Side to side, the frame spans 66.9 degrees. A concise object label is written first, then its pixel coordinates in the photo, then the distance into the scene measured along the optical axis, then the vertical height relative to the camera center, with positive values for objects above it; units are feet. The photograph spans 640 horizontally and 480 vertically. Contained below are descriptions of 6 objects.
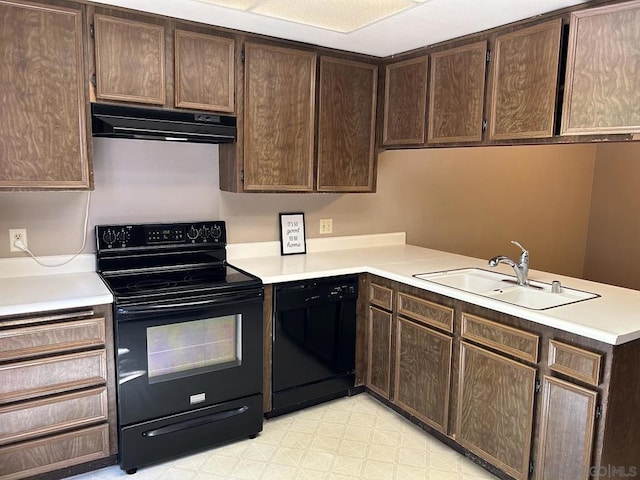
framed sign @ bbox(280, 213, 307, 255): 10.74 -1.12
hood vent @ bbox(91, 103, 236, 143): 7.82 +0.96
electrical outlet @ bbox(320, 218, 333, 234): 11.38 -0.95
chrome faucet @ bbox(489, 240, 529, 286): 8.37 -1.35
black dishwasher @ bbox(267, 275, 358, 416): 8.91 -3.00
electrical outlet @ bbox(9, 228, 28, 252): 8.09 -0.97
